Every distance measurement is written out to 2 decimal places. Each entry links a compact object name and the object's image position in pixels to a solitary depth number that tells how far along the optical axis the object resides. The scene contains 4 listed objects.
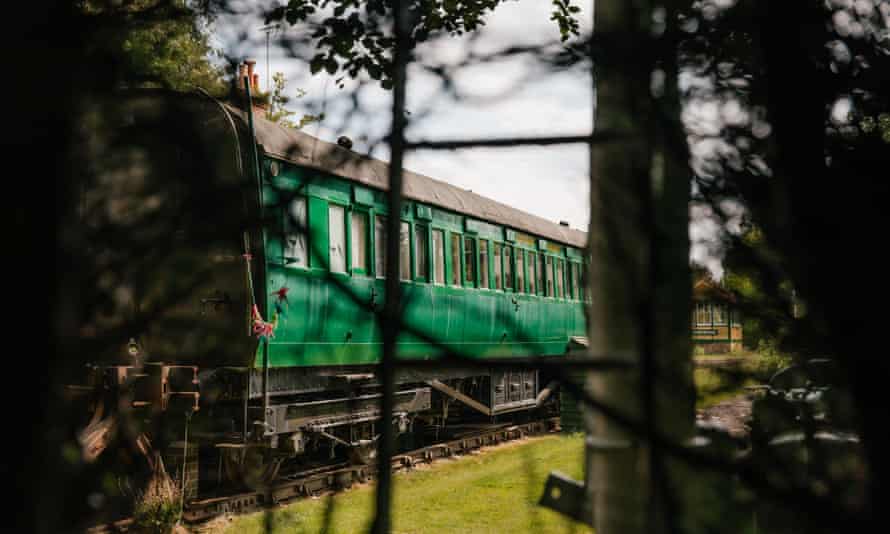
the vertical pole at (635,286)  1.39
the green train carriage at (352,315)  9.01
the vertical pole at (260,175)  7.93
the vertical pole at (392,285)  1.69
